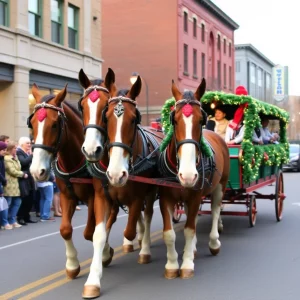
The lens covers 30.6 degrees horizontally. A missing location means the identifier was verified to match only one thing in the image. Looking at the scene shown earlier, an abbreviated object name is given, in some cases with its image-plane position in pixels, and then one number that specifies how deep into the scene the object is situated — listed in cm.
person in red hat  1020
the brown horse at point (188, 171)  609
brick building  3766
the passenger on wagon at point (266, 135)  1184
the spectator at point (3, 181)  1140
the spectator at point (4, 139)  1217
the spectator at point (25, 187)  1220
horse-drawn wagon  989
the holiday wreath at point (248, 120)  966
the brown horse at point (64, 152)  619
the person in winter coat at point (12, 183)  1180
